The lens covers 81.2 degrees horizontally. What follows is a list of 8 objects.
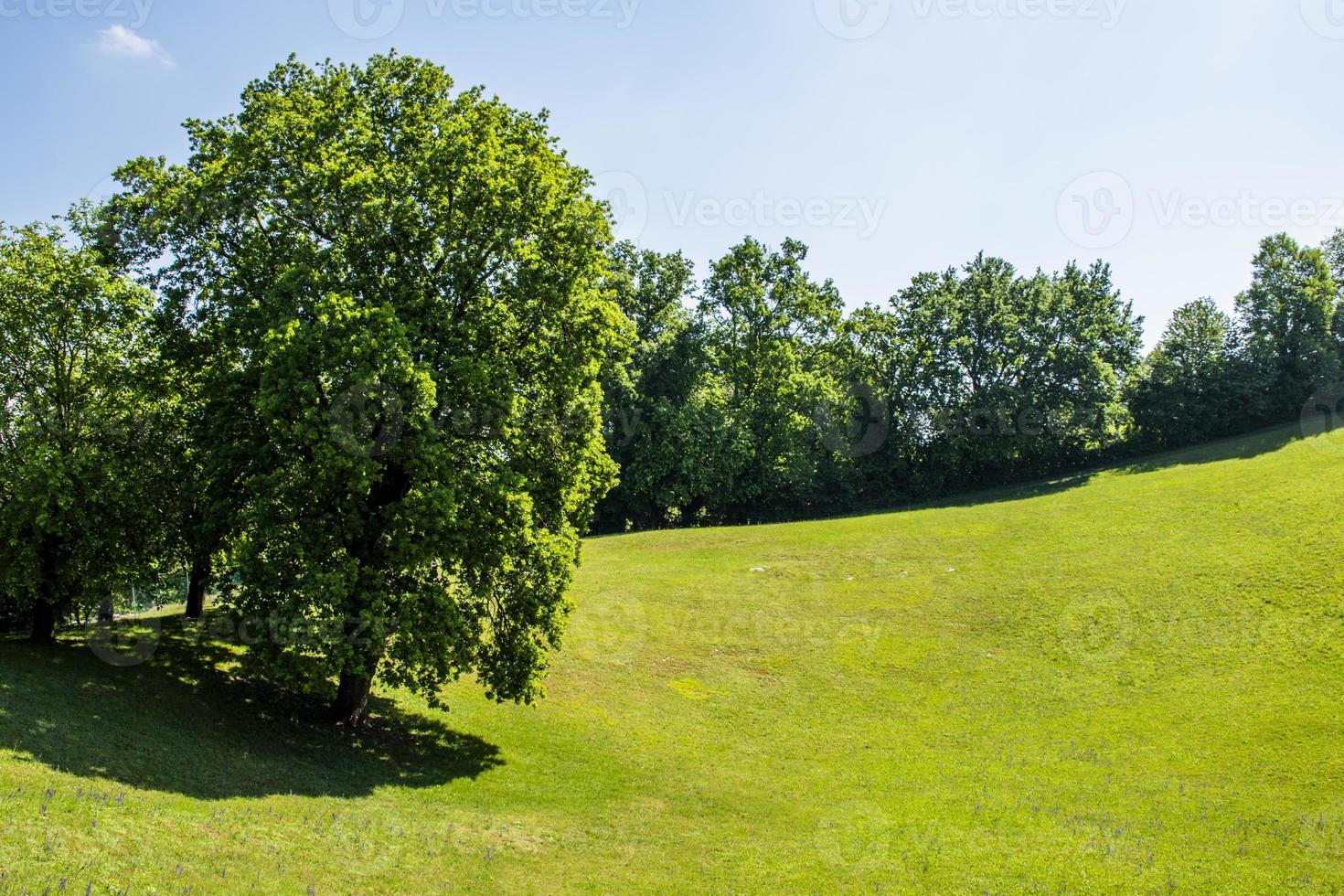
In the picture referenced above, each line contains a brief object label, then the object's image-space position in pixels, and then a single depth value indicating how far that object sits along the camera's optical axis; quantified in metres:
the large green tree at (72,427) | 23.22
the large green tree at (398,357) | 21.48
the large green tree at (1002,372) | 69.62
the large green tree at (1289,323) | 76.12
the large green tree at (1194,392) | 76.31
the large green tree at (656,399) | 63.94
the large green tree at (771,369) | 69.00
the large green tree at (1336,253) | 83.00
